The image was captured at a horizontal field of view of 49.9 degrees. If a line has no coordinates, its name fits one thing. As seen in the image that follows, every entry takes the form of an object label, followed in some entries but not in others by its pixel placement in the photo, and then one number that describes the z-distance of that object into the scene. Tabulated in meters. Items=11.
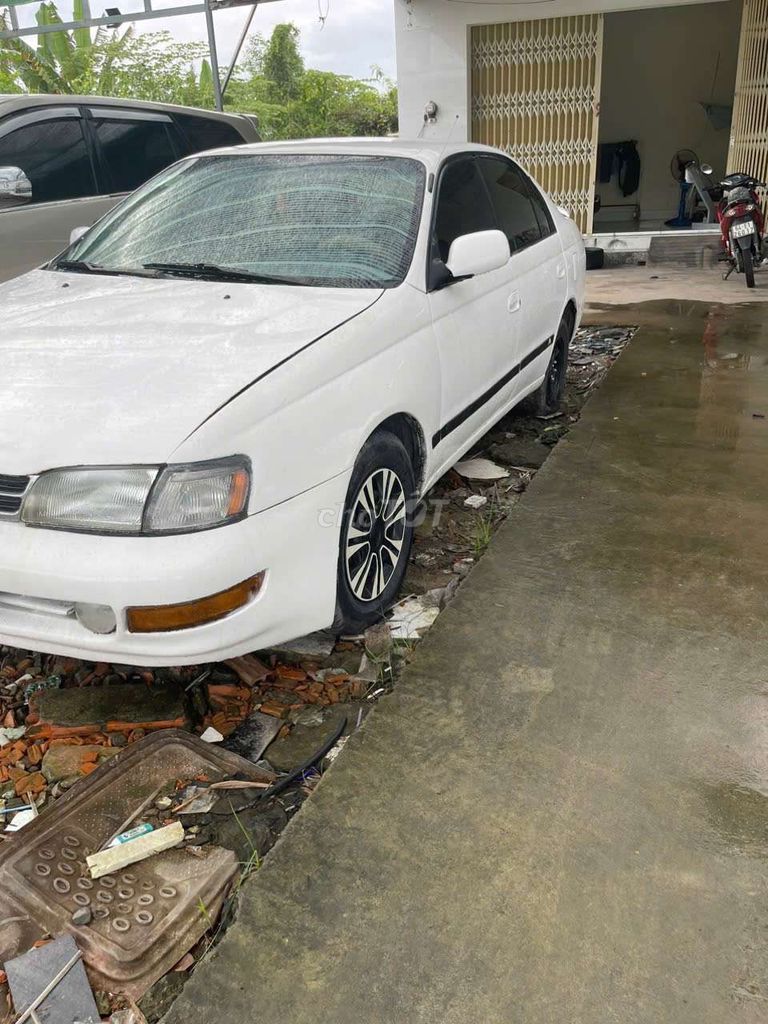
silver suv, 5.19
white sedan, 2.06
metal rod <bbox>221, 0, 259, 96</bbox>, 11.16
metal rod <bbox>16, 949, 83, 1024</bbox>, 1.66
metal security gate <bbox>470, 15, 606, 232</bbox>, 10.09
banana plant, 16.36
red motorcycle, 8.54
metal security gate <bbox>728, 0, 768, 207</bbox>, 9.77
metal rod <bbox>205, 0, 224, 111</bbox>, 10.53
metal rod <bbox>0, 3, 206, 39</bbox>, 10.45
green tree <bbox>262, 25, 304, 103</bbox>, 29.72
